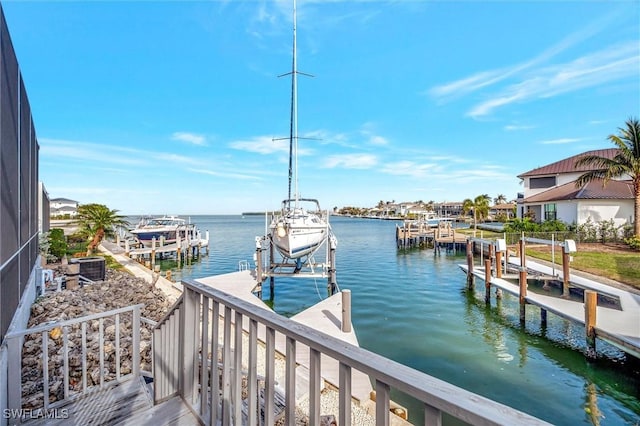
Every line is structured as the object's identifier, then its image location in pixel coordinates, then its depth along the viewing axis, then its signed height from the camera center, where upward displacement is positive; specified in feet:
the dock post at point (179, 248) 66.24 -7.15
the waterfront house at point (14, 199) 9.95 +0.82
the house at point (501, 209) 190.93 +5.40
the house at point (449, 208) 273.13 +8.66
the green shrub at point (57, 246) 41.16 -4.15
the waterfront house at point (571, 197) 62.75 +4.70
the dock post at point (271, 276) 42.20 -8.13
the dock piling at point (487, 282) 36.09 -7.84
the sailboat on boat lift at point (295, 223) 41.65 -0.90
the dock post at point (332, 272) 40.22 -7.43
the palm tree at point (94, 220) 50.03 -0.55
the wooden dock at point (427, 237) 85.30 -6.00
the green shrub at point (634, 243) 47.98 -4.15
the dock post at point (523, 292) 29.04 -7.40
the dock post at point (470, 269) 43.37 -7.63
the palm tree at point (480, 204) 133.90 +5.86
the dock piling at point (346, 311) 22.41 -7.18
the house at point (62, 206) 210.59 +7.96
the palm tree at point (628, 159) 51.62 +10.49
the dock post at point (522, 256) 39.54 -5.28
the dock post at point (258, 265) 38.70 -6.33
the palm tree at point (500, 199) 238.68 +14.51
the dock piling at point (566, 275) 32.27 -6.32
